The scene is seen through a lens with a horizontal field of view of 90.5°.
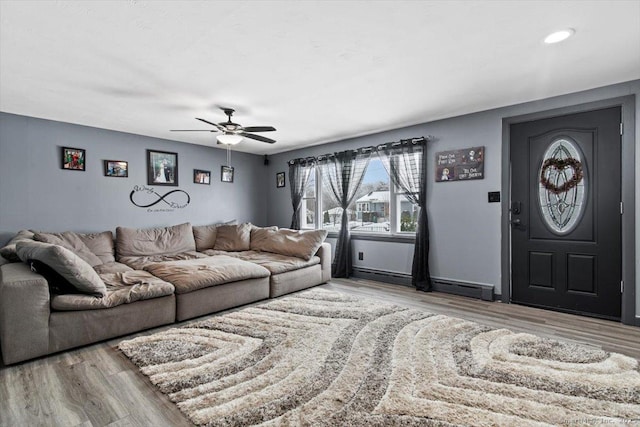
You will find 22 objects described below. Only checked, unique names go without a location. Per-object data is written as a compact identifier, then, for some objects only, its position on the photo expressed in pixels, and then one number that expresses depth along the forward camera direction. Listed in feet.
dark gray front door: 10.37
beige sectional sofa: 7.87
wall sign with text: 13.00
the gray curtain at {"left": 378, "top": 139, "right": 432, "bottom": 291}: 14.32
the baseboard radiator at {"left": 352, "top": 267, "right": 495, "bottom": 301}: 12.81
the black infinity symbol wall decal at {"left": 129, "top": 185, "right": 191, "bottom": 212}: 16.33
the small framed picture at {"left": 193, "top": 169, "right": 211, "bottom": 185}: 18.56
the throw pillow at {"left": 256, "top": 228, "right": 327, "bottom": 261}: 15.26
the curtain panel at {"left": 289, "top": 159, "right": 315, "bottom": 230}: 19.71
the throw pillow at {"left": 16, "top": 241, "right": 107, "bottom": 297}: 8.19
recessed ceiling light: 7.16
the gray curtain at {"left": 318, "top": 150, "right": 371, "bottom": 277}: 17.06
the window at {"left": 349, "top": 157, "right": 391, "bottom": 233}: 16.46
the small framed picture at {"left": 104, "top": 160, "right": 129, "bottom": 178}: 15.31
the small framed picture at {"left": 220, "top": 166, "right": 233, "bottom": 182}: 19.90
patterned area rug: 5.58
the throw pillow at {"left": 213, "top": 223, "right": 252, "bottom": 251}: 17.49
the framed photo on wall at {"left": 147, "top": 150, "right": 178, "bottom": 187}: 16.76
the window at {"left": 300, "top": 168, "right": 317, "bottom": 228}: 19.77
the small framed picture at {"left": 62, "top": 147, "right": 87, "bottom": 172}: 14.08
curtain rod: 14.53
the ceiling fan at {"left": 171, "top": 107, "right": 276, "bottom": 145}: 11.92
